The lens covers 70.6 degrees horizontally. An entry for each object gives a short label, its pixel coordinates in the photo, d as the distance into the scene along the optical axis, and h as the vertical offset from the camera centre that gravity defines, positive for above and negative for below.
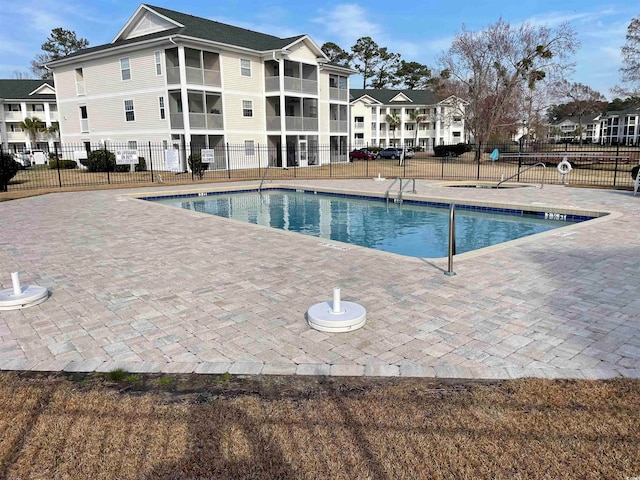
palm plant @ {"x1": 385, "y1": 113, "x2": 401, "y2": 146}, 59.75 +4.14
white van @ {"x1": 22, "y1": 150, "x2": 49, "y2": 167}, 22.48 +0.15
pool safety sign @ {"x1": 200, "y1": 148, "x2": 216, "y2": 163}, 22.71 +0.05
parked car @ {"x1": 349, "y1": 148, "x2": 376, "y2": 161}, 42.94 -0.22
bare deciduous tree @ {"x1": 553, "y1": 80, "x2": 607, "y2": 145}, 69.21 +7.74
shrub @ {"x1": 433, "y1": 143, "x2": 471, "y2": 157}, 39.19 +0.06
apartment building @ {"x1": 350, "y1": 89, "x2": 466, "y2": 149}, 57.31 +4.07
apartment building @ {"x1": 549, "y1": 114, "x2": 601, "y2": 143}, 96.20 +4.64
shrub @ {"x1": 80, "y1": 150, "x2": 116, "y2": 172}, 26.02 -0.13
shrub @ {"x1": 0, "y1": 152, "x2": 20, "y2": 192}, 18.12 -0.34
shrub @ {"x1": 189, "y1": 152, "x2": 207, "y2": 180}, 23.00 -0.38
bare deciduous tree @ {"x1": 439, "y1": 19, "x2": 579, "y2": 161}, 34.19 +6.03
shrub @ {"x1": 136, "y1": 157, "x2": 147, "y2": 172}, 27.48 -0.50
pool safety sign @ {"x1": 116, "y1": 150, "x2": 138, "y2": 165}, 21.23 +0.05
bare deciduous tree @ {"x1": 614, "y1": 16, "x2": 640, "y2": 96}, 30.25 +6.06
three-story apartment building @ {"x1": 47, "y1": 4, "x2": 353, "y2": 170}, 26.81 +4.21
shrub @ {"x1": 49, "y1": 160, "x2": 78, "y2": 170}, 31.44 -0.33
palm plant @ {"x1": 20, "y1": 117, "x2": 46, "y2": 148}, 46.34 +3.36
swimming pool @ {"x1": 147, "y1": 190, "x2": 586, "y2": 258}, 10.18 -1.89
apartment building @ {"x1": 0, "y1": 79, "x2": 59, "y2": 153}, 47.59 +5.10
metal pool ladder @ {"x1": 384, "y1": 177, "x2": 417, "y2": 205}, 14.89 -1.47
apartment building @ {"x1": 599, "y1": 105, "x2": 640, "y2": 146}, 87.62 +4.25
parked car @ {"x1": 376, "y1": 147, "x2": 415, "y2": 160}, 43.13 -0.10
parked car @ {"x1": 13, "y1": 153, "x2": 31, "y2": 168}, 35.71 +0.10
